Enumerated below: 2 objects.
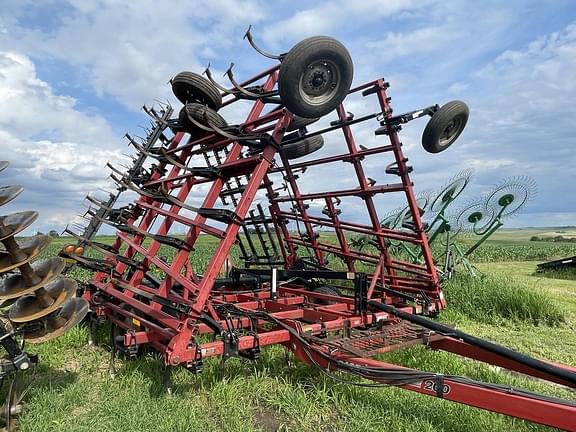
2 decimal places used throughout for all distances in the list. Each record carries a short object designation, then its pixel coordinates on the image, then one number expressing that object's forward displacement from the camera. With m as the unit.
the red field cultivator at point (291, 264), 3.79
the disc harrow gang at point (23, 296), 3.51
